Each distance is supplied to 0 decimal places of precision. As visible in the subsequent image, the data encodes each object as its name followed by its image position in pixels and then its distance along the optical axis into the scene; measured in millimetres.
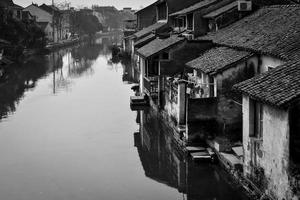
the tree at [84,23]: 111688
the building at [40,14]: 91250
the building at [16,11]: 69644
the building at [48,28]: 85812
